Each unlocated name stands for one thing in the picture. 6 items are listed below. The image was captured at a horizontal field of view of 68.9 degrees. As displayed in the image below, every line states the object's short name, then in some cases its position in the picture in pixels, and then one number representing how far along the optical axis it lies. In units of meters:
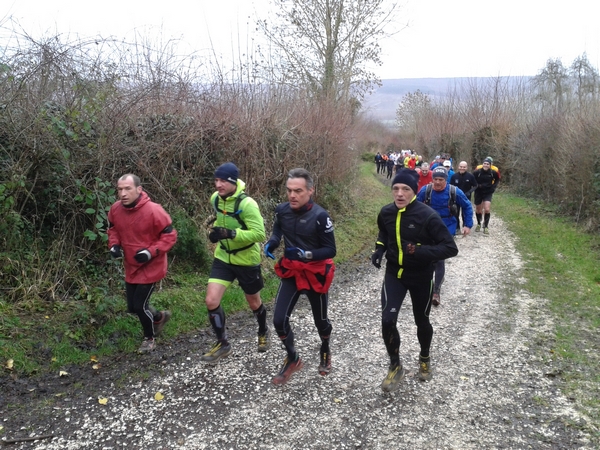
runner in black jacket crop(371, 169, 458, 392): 4.14
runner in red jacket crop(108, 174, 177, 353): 4.64
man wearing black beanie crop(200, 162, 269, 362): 4.55
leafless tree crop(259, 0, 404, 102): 19.22
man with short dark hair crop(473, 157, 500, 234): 12.22
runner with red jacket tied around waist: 4.23
